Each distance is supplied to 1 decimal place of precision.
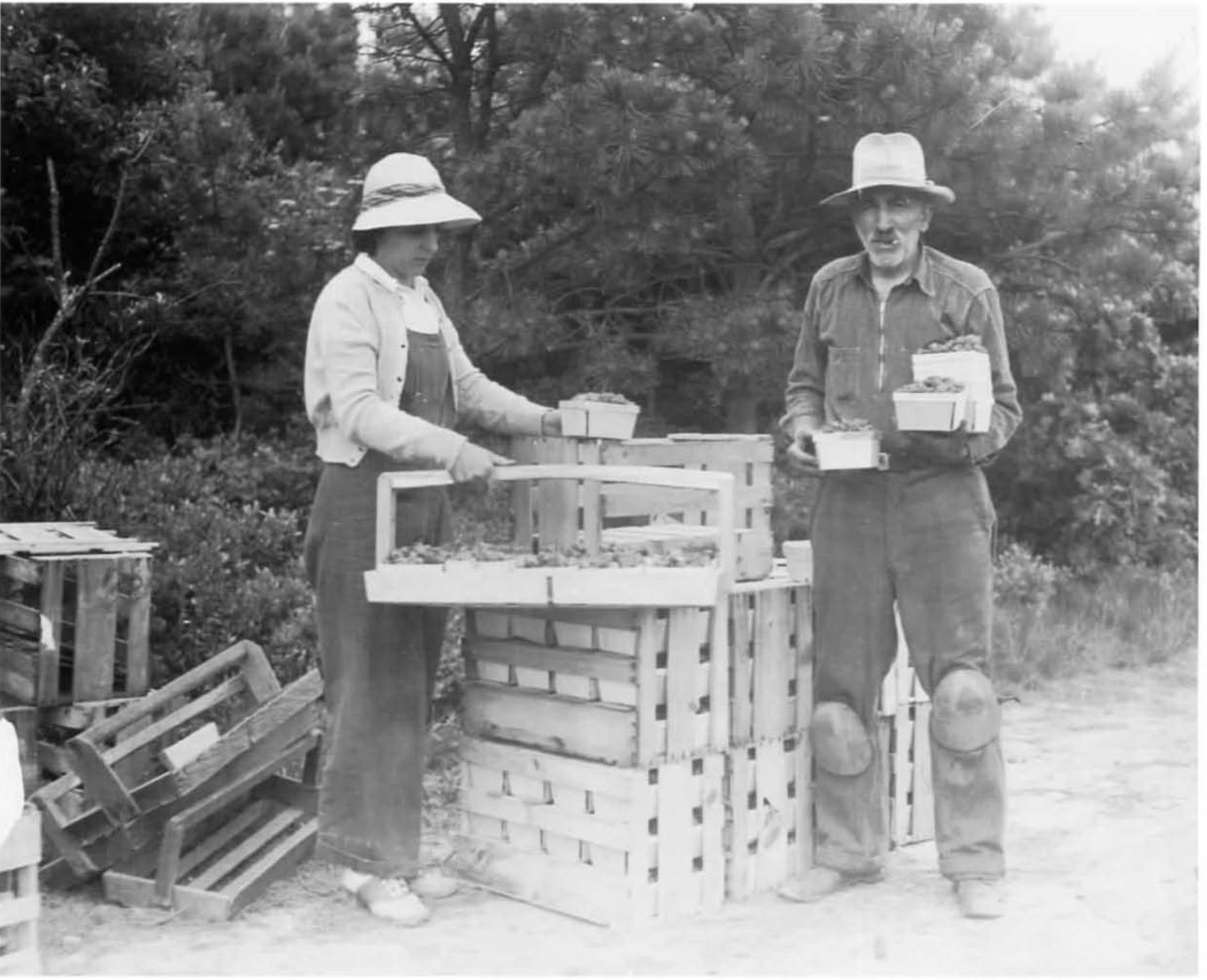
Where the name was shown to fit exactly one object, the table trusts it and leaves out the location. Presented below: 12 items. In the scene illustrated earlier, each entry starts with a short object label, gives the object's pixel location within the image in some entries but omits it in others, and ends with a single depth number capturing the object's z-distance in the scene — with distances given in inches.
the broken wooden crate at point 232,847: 183.0
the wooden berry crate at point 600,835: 177.0
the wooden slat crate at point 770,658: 190.7
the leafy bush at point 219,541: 265.6
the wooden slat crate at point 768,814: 189.0
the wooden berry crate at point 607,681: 177.5
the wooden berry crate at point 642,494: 188.7
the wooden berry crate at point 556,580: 166.1
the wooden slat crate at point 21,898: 156.3
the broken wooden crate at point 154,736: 185.6
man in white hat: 184.5
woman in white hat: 182.2
